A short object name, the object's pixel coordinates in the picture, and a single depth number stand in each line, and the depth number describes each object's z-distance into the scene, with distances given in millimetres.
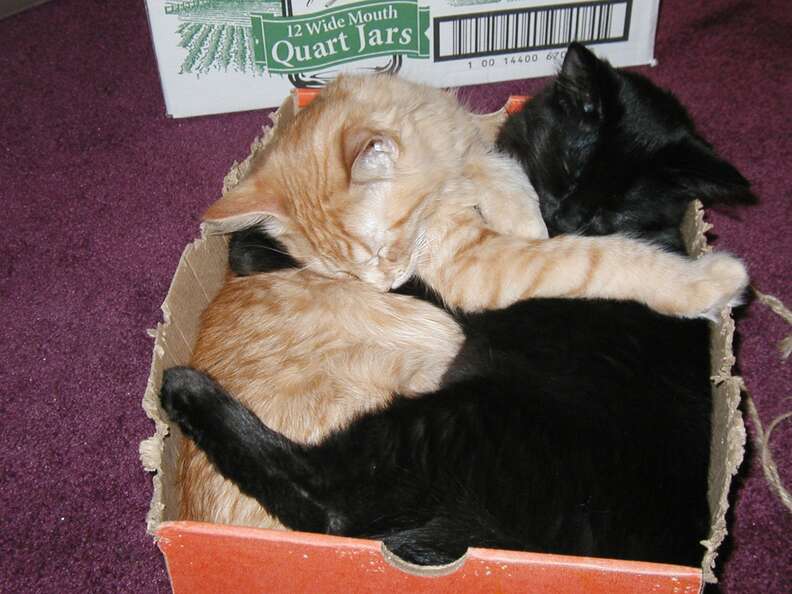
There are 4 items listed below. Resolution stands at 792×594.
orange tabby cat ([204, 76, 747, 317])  1143
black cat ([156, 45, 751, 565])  932
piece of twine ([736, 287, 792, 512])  1233
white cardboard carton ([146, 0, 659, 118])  1754
